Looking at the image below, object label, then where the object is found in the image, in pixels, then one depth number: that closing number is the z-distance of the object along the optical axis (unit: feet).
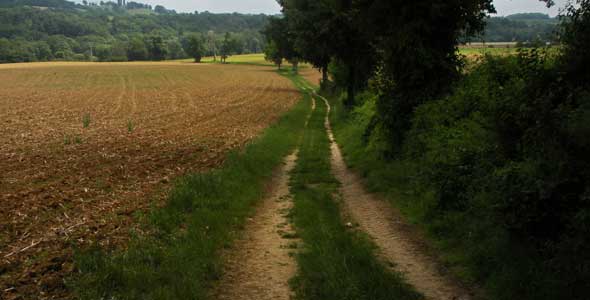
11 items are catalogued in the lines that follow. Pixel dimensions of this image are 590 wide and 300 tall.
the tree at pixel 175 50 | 571.44
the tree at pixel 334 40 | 99.30
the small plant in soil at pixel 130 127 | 81.10
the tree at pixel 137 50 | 533.96
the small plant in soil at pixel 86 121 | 86.84
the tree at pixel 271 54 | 301.84
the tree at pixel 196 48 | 501.56
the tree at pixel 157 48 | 533.46
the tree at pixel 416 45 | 50.78
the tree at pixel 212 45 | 566.97
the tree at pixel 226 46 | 506.97
